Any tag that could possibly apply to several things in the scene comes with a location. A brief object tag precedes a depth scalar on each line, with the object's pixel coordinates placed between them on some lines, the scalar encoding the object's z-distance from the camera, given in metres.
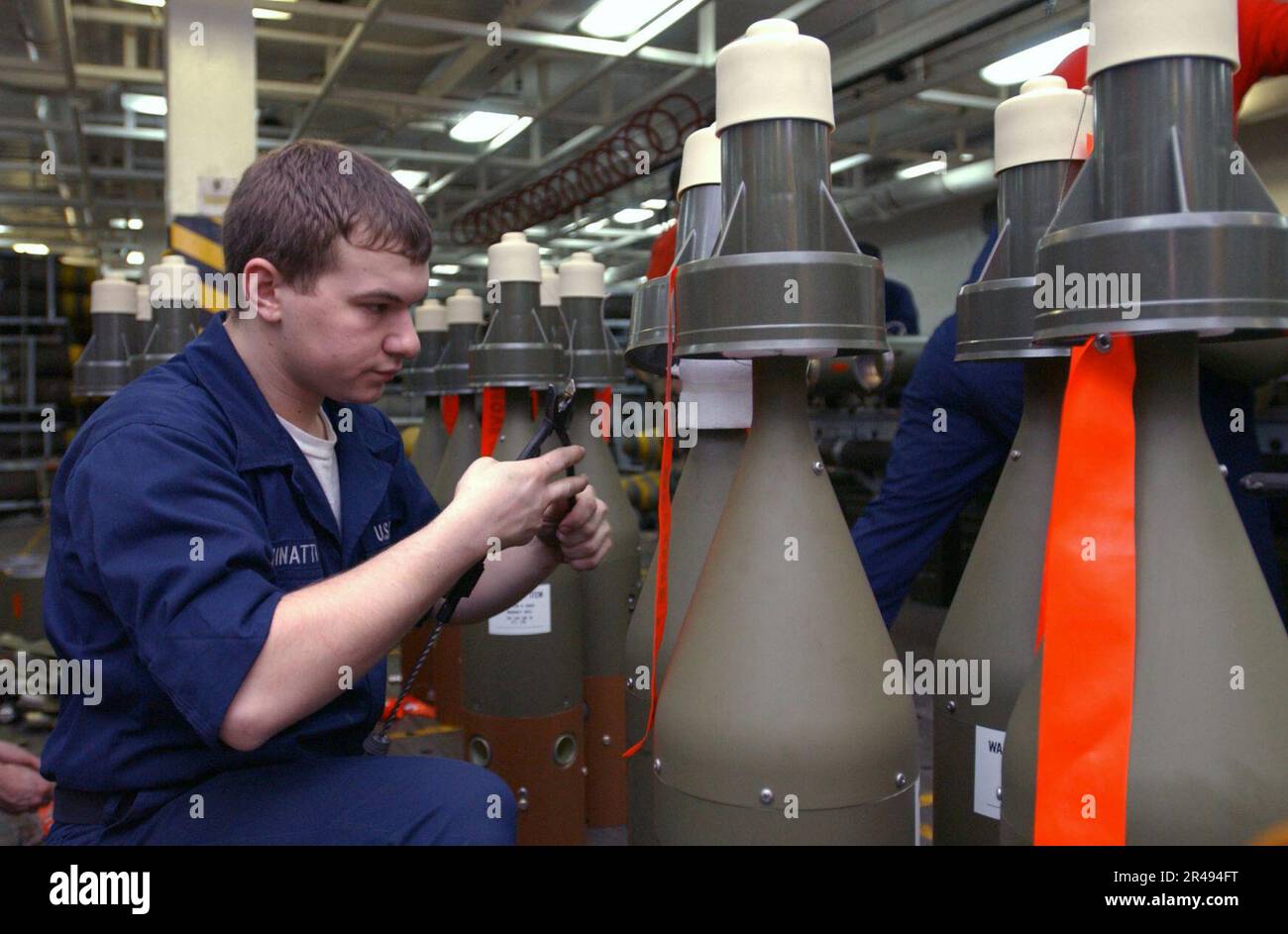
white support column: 2.72
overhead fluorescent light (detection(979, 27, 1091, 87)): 3.83
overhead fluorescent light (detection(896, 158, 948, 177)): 5.98
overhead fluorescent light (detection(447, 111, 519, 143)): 4.85
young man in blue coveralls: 0.74
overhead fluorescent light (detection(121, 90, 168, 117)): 4.68
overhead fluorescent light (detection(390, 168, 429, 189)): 6.20
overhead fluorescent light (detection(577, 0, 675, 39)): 3.37
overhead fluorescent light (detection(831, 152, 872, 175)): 5.55
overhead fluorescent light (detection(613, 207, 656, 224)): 7.15
